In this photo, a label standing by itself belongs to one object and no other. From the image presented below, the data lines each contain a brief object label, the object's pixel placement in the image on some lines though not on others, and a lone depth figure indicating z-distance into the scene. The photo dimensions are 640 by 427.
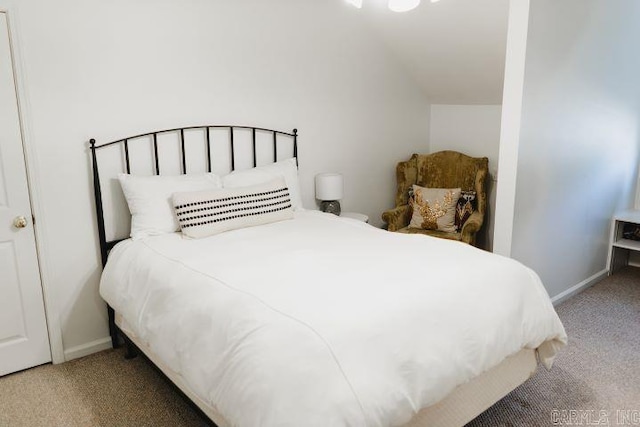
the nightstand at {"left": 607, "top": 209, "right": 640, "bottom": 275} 4.02
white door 2.56
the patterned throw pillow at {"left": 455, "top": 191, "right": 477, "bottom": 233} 4.02
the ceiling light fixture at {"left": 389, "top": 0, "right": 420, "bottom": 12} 2.15
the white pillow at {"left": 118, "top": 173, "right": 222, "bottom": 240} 2.81
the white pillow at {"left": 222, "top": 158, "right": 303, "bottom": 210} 3.19
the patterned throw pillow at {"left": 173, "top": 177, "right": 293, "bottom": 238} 2.79
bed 1.60
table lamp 3.78
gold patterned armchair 3.94
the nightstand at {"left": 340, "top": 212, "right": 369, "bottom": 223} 3.97
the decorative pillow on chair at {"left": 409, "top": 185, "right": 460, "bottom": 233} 4.00
